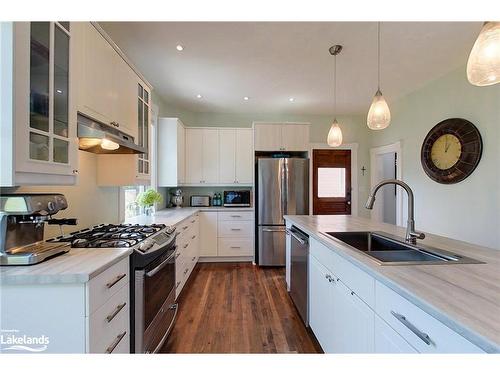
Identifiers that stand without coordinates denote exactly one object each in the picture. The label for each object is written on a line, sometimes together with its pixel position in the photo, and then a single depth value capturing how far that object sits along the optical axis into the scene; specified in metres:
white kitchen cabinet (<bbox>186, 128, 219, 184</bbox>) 4.16
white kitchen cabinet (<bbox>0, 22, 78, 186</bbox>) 0.95
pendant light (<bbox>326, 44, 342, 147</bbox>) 2.75
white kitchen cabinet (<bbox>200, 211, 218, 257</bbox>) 3.93
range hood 1.39
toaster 4.32
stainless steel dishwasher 2.07
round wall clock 2.80
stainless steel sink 1.17
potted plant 2.77
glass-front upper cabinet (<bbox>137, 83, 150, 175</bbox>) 2.32
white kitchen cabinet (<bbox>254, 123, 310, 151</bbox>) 3.99
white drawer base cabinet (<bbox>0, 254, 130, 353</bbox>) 0.97
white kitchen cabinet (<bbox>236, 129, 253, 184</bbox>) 4.18
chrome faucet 1.45
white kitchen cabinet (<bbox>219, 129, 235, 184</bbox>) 4.17
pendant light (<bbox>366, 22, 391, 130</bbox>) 2.07
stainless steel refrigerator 3.78
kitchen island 0.62
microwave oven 4.29
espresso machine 1.06
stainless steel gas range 1.41
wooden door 4.82
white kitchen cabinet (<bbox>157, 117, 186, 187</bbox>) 3.67
